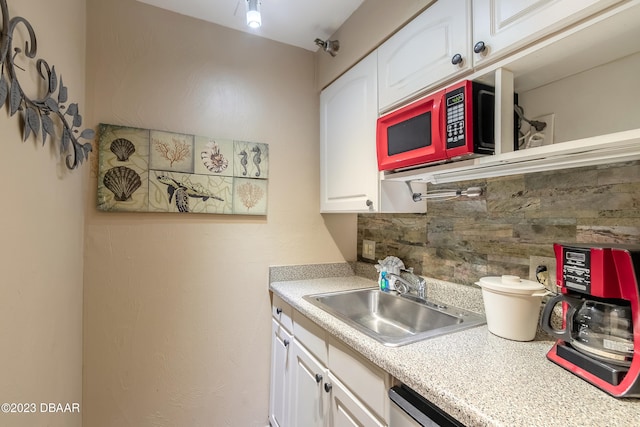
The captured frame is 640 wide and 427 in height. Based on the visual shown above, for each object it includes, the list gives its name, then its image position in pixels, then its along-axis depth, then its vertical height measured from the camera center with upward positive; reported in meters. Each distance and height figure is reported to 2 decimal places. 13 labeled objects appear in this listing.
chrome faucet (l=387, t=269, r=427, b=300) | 1.53 -0.35
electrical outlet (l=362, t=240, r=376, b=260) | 2.02 -0.22
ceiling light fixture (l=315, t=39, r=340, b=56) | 1.75 +1.02
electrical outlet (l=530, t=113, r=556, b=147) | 1.07 +0.32
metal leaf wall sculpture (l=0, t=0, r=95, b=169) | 0.71 +0.36
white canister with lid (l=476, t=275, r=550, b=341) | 0.98 -0.30
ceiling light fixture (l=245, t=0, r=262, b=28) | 1.28 +0.88
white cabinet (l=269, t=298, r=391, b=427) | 0.97 -0.67
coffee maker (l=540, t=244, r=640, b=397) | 0.70 -0.26
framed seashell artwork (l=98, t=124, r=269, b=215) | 1.51 +0.25
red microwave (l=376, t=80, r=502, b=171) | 0.97 +0.33
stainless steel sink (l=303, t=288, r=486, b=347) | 1.25 -0.46
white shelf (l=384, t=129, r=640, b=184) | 0.73 +0.18
